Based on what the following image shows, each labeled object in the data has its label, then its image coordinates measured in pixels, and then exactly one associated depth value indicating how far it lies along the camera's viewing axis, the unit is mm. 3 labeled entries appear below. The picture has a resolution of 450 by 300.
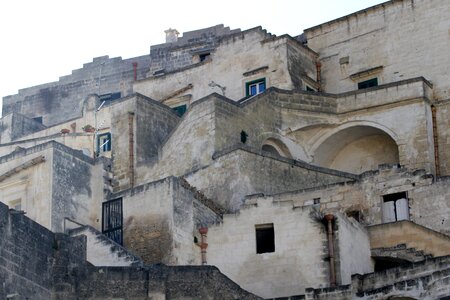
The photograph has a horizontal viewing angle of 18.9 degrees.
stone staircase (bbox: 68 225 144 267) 35438
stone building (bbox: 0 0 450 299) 31828
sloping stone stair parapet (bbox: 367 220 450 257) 37812
